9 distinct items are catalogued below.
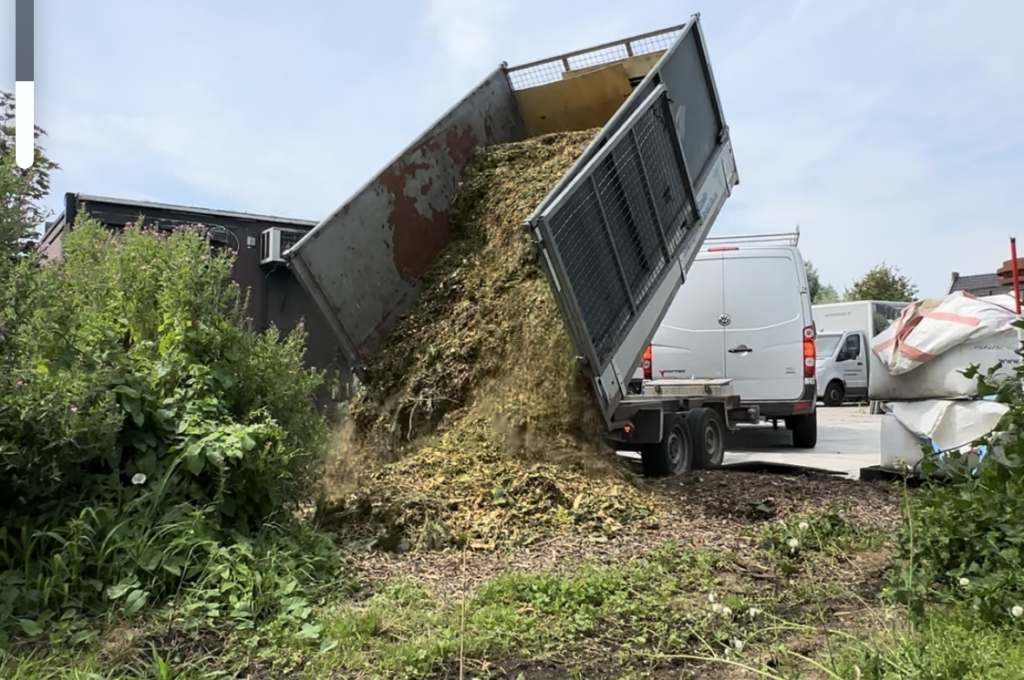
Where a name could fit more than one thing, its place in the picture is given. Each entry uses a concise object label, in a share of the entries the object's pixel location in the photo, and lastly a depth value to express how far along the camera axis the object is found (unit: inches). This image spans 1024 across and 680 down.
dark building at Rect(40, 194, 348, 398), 306.5
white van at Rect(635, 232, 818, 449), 379.2
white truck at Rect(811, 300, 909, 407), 810.8
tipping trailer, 204.8
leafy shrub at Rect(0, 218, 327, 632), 124.3
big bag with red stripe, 237.3
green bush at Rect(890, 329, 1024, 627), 116.7
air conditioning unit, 316.8
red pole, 254.5
